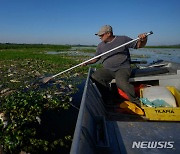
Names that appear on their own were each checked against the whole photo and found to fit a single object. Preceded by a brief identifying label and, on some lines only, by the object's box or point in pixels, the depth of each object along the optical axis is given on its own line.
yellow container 2.30
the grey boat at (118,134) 1.44
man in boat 2.92
